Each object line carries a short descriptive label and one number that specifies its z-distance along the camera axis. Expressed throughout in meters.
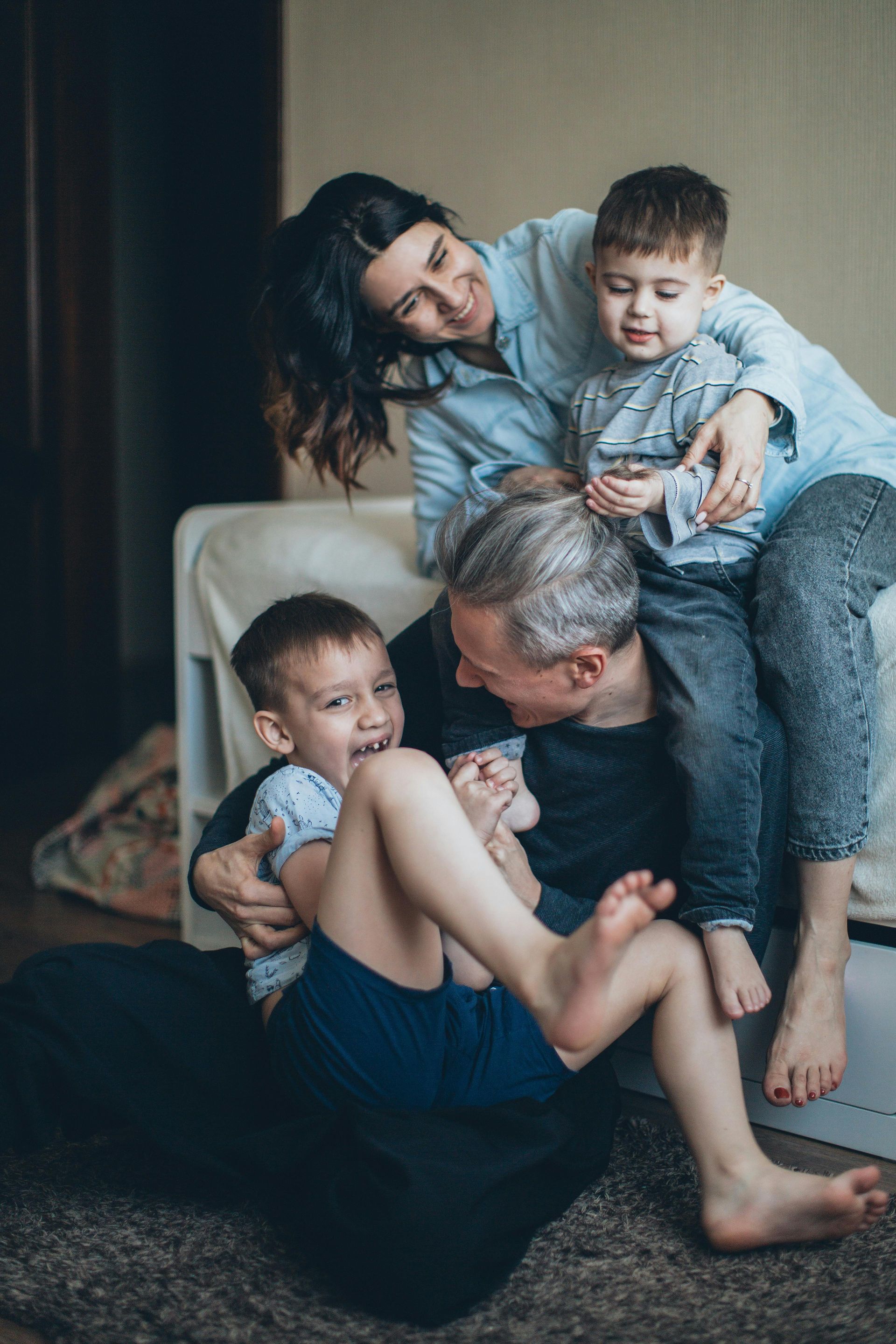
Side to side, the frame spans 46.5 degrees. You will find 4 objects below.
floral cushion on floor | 1.86
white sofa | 1.12
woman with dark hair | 1.02
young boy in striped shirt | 0.98
